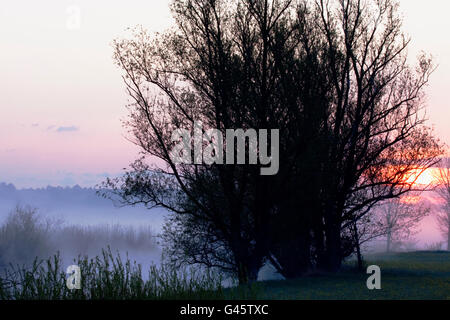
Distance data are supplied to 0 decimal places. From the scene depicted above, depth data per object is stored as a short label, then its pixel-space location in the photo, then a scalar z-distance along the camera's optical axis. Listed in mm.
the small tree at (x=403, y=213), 65375
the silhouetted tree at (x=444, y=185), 68812
